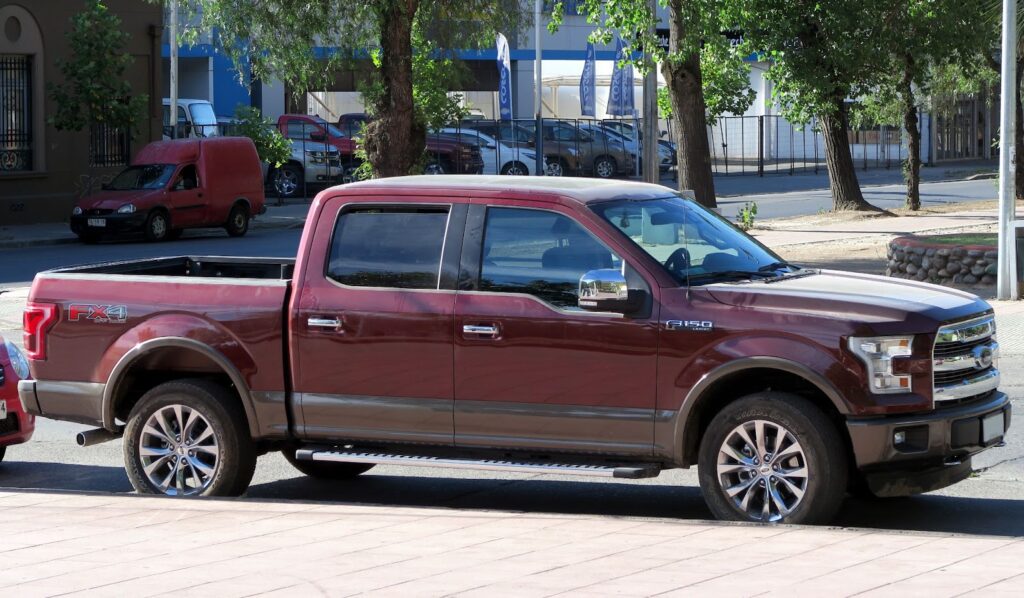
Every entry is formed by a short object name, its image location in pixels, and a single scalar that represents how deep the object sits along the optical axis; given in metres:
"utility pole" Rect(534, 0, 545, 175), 42.66
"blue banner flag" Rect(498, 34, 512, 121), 47.47
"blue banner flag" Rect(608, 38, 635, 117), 52.31
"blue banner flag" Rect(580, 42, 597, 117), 52.06
